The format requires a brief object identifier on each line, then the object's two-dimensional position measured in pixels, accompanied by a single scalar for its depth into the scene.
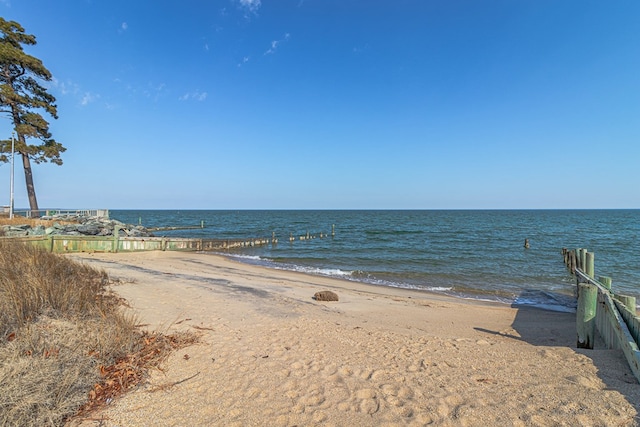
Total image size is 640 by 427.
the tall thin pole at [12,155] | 23.44
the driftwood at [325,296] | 10.67
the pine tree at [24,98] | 23.94
